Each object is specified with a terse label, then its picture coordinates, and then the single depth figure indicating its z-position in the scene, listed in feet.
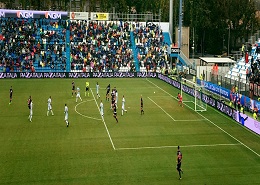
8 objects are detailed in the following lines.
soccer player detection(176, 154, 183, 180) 65.92
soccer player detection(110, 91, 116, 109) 113.91
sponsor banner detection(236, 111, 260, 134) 96.27
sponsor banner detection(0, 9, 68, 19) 216.95
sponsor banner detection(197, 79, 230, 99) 137.97
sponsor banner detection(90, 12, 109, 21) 228.43
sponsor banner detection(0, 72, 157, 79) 193.67
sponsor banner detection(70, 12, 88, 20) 226.99
